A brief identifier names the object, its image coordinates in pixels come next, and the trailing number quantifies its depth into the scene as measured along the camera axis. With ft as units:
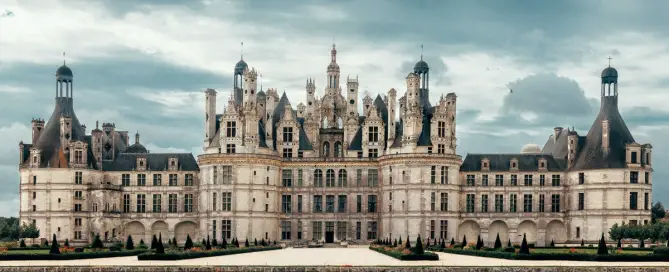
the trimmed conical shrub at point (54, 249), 266.49
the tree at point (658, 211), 406.56
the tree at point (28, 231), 355.77
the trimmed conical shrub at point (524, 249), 260.42
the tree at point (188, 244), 287.91
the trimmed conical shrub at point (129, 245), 304.34
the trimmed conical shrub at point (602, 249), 257.96
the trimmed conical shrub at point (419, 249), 259.19
